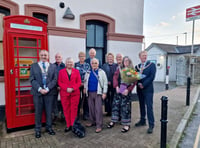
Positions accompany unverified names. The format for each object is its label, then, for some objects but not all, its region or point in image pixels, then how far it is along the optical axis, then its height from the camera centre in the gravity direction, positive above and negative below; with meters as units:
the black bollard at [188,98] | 6.61 -1.53
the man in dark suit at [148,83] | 3.81 -0.50
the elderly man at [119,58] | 4.29 +0.18
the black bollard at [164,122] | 2.96 -1.17
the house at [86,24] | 4.66 +1.57
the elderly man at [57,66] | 4.08 -0.07
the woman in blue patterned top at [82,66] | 4.25 -0.06
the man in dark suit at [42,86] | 3.56 -0.52
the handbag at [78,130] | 3.63 -1.66
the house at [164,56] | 19.59 +1.20
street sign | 8.78 +3.12
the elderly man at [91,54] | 4.38 +0.30
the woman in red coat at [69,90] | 3.71 -0.65
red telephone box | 3.61 +0.12
